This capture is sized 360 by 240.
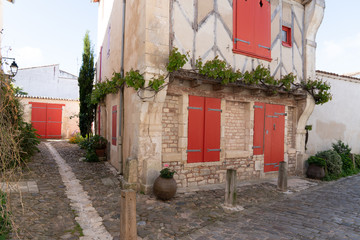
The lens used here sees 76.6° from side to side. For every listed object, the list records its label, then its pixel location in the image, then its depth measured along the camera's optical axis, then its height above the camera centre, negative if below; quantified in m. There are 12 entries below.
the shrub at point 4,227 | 2.74 -1.41
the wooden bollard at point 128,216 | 2.94 -1.26
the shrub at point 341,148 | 8.93 -0.92
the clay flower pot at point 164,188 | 4.57 -1.39
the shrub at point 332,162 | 7.77 -1.29
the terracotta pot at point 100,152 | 8.08 -1.23
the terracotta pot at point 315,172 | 7.39 -1.57
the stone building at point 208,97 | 4.97 +0.67
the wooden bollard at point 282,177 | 5.94 -1.42
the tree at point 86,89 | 11.29 +1.43
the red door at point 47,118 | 13.05 -0.12
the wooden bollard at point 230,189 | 4.61 -1.38
